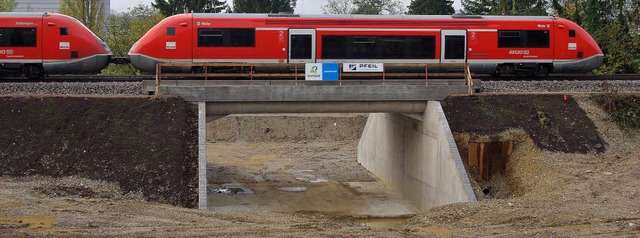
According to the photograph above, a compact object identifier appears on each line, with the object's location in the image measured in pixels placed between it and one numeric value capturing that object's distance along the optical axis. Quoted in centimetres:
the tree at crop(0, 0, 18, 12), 5861
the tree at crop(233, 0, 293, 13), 6500
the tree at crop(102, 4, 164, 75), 5147
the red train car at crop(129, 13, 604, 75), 2636
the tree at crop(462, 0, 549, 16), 5138
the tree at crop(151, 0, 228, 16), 6256
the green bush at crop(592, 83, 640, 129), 2333
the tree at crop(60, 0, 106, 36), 5569
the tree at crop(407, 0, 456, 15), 6191
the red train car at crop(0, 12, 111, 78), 2547
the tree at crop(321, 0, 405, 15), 7925
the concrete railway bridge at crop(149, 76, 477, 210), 2217
